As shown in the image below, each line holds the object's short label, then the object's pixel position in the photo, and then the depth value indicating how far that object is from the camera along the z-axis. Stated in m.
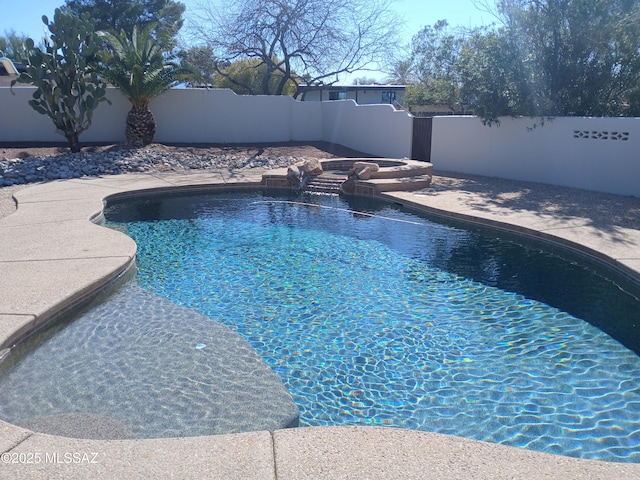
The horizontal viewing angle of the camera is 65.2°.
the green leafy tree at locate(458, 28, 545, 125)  12.77
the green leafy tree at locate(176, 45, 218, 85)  24.44
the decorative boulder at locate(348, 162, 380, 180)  12.45
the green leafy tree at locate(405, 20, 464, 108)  29.57
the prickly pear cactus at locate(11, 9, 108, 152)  14.78
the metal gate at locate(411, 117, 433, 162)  15.74
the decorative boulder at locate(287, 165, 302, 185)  13.31
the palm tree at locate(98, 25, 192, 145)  16.58
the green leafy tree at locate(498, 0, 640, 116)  11.74
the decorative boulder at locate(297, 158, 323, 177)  13.55
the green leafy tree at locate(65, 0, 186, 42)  31.54
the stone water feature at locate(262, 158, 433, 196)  12.27
